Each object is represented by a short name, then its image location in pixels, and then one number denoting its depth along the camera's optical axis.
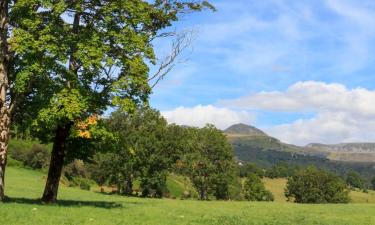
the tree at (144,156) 92.00
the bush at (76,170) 125.25
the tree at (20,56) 29.00
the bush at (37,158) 128.50
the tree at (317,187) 142.38
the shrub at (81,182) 109.17
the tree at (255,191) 149.88
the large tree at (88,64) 29.80
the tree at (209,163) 105.00
